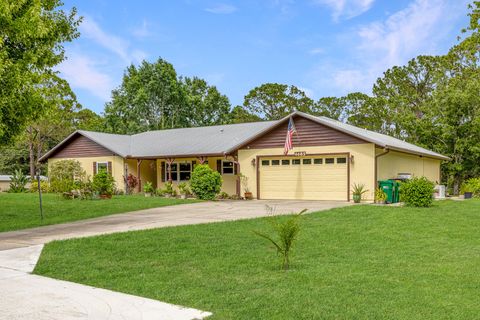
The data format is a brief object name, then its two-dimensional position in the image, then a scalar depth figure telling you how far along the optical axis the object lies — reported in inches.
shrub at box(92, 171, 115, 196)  815.6
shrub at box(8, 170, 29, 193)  1126.0
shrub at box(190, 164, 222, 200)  824.3
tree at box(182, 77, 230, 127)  1847.9
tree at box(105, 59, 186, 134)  1716.3
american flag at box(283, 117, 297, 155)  796.6
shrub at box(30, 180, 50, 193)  1094.7
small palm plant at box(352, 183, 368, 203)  733.9
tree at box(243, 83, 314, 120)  2052.2
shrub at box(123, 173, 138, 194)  1029.2
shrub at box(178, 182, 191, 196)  898.7
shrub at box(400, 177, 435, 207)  629.6
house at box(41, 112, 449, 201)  767.1
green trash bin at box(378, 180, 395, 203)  721.0
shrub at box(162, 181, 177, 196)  944.3
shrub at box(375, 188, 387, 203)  719.1
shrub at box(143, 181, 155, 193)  961.6
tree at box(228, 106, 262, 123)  2000.5
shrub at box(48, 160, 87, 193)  1091.3
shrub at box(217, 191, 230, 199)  887.1
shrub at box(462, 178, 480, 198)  938.1
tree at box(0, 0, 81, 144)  408.5
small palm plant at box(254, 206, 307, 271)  257.1
